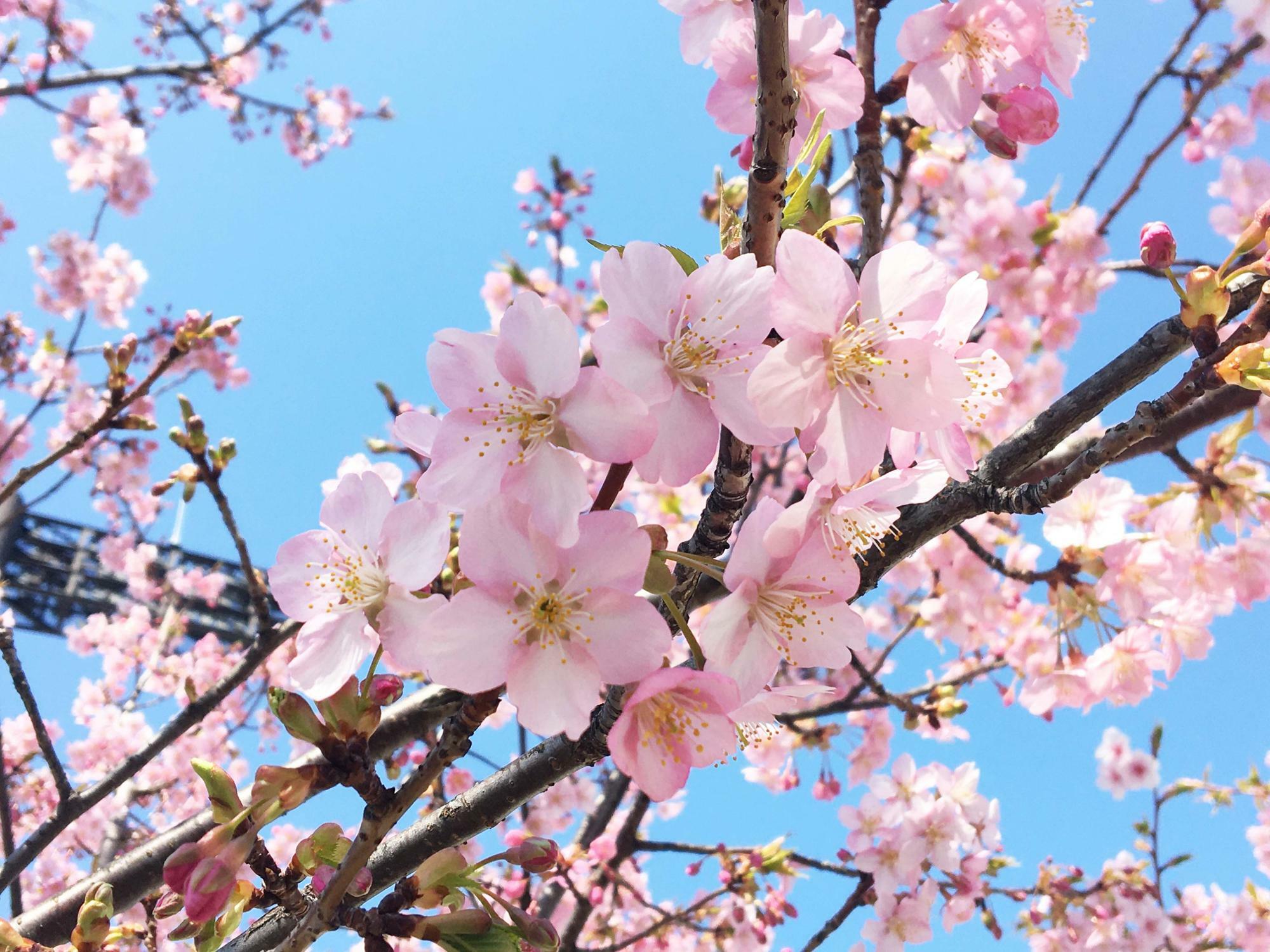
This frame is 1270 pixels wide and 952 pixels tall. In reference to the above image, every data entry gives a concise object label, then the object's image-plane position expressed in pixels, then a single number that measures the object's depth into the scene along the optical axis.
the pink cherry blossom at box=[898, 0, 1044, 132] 0.22
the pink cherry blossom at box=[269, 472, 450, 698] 0.15
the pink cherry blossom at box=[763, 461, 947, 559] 0.15
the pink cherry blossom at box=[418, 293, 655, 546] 0.14
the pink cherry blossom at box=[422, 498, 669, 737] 0.14
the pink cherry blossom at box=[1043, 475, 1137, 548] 0.32
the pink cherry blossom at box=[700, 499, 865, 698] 0.15
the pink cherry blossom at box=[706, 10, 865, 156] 0.19
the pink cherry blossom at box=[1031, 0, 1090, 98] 0.22
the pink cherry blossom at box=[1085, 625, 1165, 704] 0.35
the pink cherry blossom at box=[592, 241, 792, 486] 0.15
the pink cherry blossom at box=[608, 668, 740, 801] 0.14
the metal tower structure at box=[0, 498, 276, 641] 11.66
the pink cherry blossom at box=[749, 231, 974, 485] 0.15
